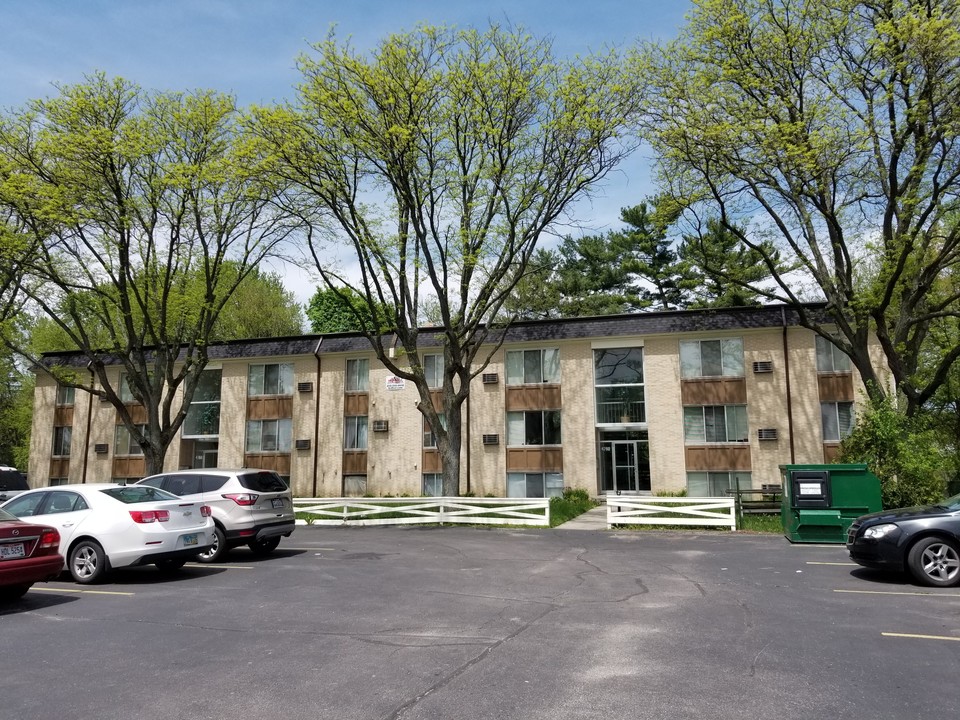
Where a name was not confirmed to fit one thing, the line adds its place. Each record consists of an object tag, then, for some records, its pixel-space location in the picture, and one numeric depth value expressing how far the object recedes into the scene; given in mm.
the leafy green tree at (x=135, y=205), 22016
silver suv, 12445
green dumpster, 14359
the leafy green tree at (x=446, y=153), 20219
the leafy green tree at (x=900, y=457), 16422
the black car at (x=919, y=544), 9477
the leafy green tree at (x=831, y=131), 18875
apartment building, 26469
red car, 8242
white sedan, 10055
